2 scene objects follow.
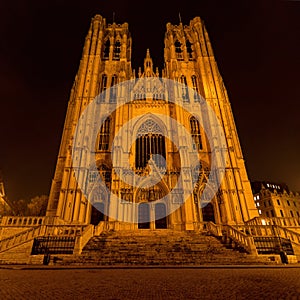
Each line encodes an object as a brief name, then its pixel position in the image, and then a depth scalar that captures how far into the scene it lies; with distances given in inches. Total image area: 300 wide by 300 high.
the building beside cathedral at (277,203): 1588.3
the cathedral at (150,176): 450.0
